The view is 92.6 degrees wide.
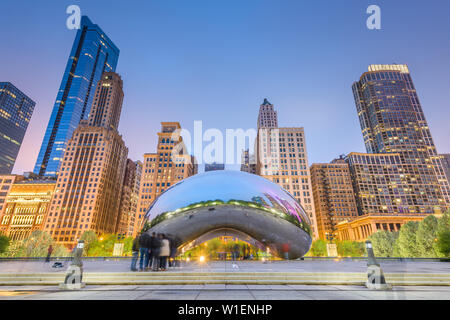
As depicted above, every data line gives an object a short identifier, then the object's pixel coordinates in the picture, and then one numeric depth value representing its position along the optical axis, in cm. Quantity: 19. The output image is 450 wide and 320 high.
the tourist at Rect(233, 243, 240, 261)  3067
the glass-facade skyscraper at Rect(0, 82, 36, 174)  15800
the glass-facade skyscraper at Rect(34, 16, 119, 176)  17038
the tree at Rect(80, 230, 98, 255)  7196
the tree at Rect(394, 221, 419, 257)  3745
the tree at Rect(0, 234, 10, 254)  4033
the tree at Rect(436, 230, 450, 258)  2845
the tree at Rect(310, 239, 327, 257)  6276
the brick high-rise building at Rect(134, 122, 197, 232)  11319
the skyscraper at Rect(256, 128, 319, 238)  9838
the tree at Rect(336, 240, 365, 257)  7000
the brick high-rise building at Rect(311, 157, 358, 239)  12875
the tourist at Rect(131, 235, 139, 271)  973
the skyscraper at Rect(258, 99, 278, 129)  16250
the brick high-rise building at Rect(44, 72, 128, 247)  10218
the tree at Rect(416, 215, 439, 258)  3509
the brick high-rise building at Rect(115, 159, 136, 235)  14052
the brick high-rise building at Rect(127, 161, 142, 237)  14549
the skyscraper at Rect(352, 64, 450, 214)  12769
